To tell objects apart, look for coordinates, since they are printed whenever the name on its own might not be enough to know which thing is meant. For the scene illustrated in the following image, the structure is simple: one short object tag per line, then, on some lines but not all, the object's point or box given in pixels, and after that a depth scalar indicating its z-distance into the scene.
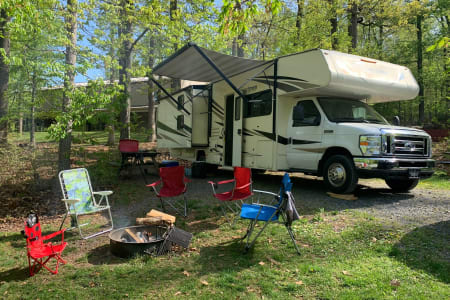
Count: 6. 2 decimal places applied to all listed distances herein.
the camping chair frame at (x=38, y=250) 3.62
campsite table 9.64
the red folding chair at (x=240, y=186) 5.42
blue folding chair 3.92
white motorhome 6.13
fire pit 4.04
